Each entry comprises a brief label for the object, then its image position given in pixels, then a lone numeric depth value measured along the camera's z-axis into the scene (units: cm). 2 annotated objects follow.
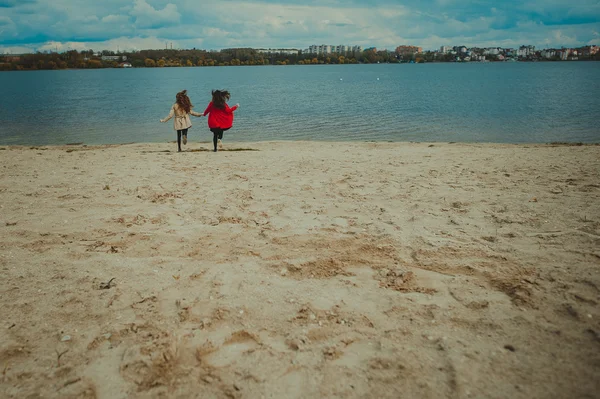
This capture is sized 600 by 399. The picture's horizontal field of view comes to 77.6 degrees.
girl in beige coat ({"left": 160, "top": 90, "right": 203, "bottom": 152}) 1334
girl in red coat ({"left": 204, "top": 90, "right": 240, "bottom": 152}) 1342
